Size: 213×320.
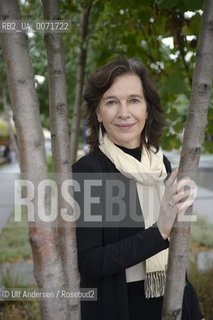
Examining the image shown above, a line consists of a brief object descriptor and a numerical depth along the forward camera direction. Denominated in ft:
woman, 4.43
